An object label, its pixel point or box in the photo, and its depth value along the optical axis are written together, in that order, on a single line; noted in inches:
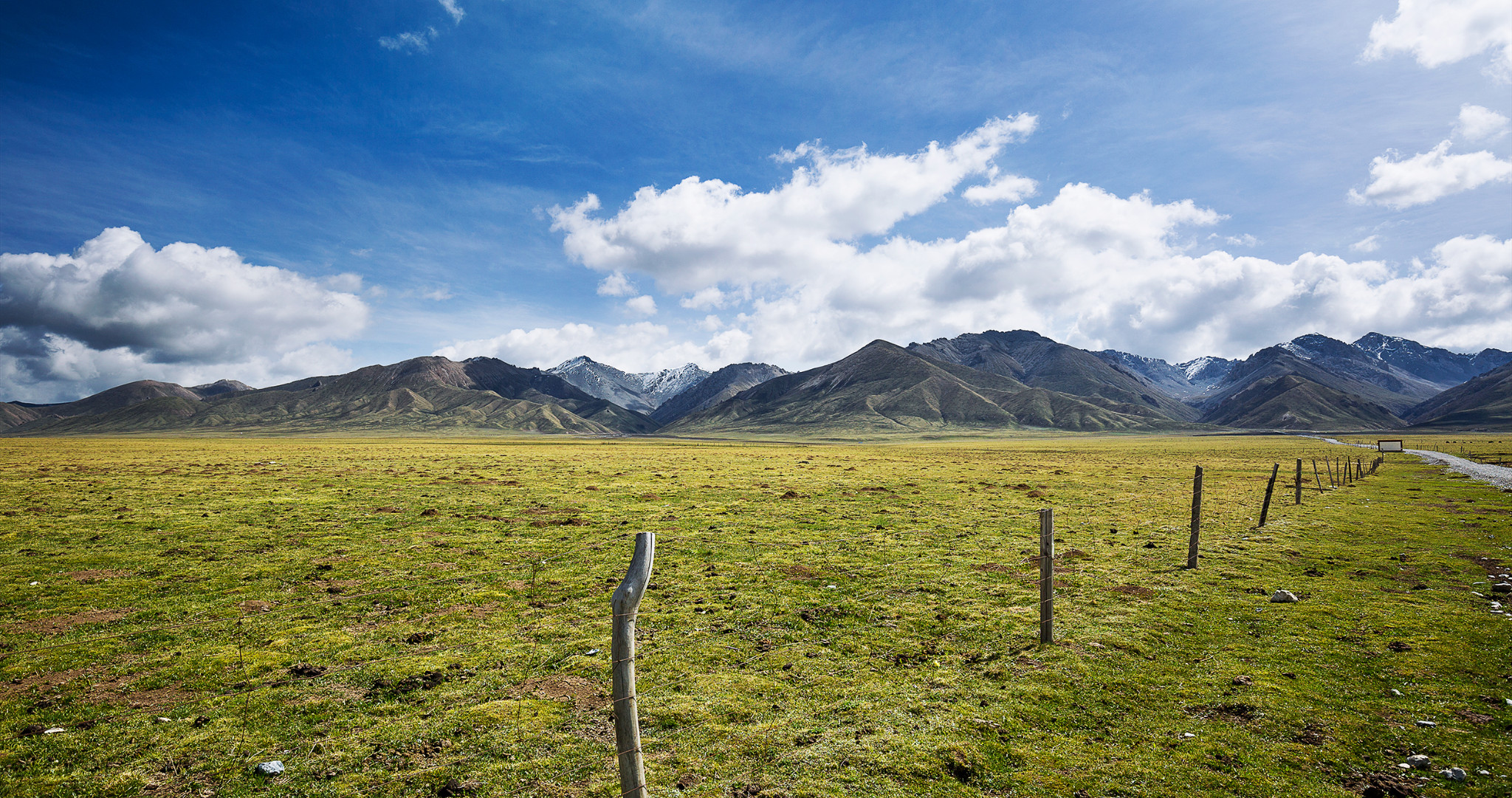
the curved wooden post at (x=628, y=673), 233.8
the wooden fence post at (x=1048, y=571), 474.6
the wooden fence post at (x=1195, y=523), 738.6
